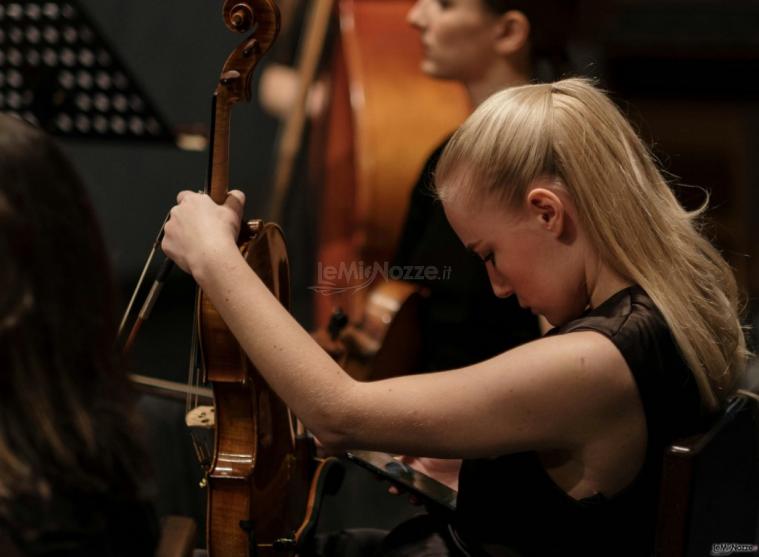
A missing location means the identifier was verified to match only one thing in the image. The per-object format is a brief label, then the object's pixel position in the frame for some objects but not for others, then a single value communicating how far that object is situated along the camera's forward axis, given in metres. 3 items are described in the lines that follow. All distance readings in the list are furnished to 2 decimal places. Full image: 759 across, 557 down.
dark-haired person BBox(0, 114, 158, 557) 4.86
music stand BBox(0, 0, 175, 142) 5.84
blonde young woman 5.10
